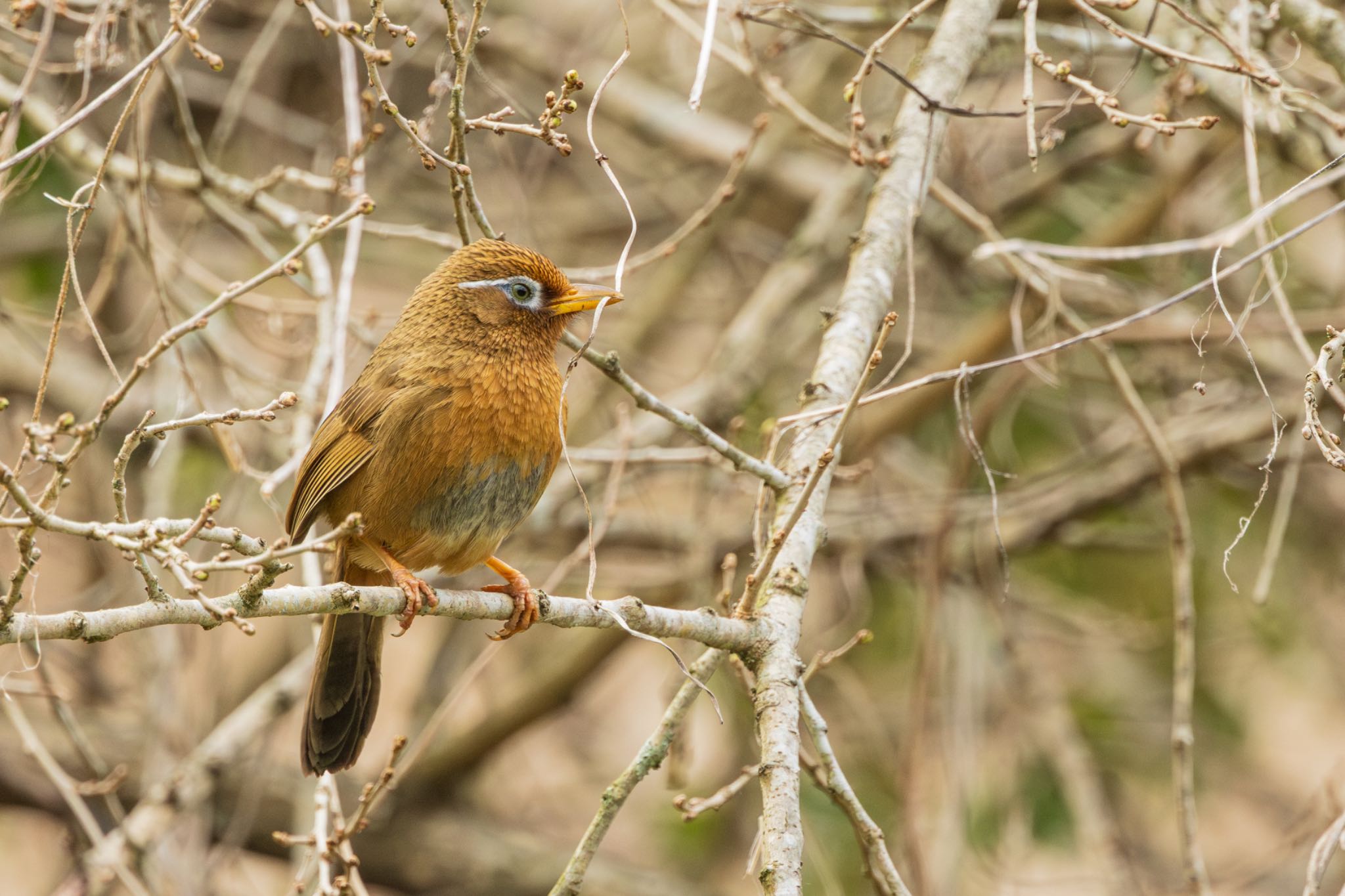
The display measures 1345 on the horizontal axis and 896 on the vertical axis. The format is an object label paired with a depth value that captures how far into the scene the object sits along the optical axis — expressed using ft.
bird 26.40
